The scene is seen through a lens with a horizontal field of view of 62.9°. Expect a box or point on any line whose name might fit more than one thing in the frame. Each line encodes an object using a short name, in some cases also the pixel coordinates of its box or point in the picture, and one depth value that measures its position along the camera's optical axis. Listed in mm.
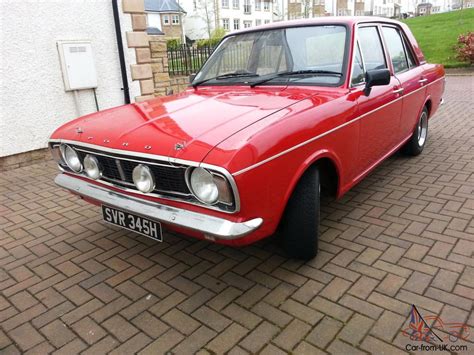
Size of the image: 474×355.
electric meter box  5910
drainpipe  6502
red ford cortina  2195
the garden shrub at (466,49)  15328
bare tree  42625
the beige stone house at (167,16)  45531
